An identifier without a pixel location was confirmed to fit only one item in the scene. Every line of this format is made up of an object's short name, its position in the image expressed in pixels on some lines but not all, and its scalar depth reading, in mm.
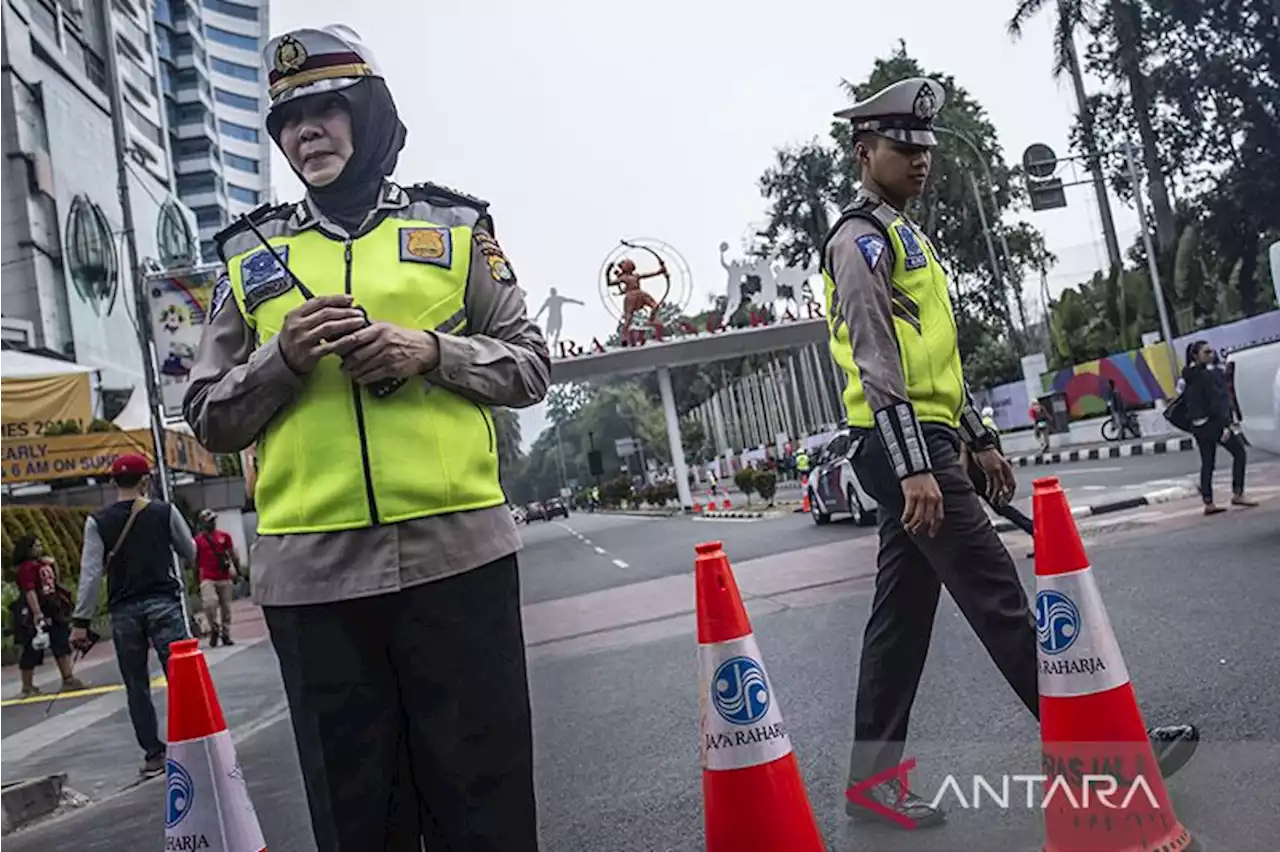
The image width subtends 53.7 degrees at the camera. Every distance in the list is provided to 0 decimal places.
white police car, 17156
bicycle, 27625
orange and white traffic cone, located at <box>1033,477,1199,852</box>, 2633
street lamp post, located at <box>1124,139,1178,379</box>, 25344
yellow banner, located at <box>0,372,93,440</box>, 17688
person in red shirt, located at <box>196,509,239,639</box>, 14156
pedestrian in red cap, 6805
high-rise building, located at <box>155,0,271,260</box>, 76875
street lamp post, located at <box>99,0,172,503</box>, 14766
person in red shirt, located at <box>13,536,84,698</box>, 11898
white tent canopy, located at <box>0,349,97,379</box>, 17594
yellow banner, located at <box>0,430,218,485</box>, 17953
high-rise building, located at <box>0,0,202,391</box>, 27516
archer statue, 33719
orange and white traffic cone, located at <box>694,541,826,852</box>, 2781
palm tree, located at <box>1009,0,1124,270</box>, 30234
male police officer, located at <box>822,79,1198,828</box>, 3113
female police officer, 2141
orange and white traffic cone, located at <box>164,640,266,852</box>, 2376
